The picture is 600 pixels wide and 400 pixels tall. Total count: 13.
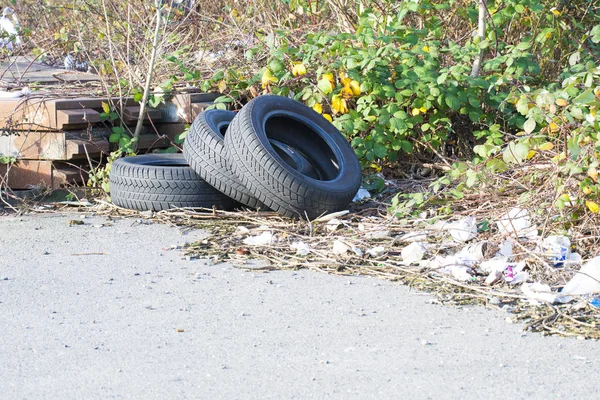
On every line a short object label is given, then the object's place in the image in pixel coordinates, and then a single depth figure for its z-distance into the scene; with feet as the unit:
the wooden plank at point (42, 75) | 54.35
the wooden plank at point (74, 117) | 45.62
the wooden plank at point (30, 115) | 45.91
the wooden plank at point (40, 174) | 46.26
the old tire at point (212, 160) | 39.88
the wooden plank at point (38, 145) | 45.91
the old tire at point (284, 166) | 38.37
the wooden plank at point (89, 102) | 46.29
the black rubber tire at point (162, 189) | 41.34
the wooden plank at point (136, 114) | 49.16
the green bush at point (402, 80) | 45.57
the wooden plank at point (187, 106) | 49.78
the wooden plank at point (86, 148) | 45.75
